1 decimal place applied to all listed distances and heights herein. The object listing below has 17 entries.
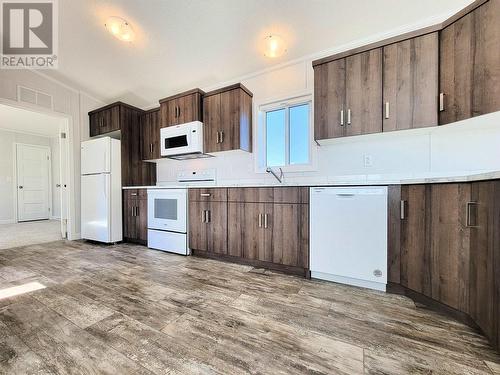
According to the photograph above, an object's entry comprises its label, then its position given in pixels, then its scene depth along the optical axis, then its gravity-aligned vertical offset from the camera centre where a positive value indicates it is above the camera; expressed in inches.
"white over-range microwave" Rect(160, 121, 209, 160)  115.6 +24.9
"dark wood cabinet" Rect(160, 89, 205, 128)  117.4 +43.6
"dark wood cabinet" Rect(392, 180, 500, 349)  42.7 -16.0
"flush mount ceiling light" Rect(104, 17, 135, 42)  97.0 +72.7
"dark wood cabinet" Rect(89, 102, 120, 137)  139.1 +44.8
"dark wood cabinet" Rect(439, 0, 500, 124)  57.1 +33.7
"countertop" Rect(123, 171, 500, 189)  44.9 +0.9
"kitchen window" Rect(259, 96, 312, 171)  106.5 +26.6
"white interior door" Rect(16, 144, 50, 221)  222.5 +4.4
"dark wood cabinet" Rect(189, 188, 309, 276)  80.0 -17.7
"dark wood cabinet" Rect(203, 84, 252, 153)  109.2 +34.3
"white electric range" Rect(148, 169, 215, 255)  107.7 -17.7
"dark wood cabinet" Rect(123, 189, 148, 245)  126.1 -18.5
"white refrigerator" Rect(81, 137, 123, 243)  130.0 -2.8
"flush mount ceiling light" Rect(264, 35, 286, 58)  95.1 +62.7
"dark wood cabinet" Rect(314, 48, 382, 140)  76.8 +33.0
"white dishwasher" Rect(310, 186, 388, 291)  66.6 -16.8
